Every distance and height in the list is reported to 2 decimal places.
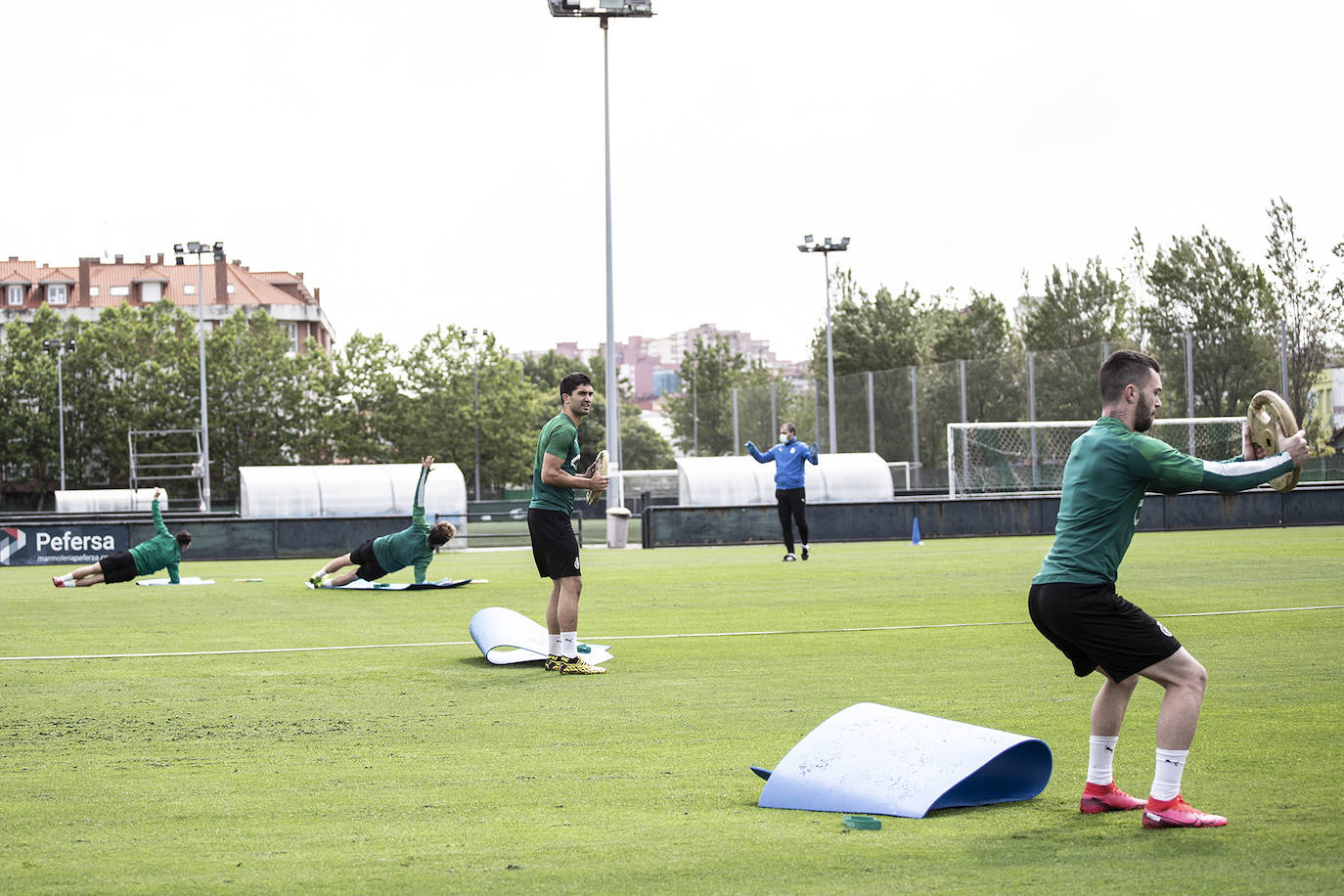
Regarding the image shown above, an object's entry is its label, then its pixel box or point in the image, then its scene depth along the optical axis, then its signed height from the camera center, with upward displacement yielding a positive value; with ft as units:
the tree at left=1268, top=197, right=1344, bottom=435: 128.06 +16.11
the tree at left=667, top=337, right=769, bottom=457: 306.76 +19.12
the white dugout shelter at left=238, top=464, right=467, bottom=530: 121.70 -2.41
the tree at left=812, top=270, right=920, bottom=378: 231.09 +20.82
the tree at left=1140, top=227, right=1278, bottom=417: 187.62 +22.13
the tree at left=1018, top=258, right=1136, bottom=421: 217.15 +22.23
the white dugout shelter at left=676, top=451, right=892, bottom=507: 123.24 -2.36
